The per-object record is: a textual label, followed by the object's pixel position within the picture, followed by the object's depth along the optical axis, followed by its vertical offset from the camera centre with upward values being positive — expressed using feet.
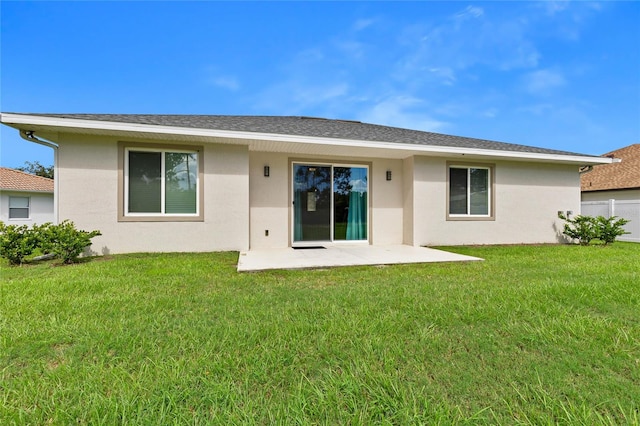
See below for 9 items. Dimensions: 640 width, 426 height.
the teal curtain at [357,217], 26.29 -0.25
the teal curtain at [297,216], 24.97 -0.13
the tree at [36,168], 110.32 +19.25
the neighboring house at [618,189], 32.12 +3.69
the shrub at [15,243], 15.97 -1.64
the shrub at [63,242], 16.43 -1.59
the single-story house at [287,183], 19.24 +2.70
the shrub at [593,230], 26.21 -1.58
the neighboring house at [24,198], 48.26 +3.18
